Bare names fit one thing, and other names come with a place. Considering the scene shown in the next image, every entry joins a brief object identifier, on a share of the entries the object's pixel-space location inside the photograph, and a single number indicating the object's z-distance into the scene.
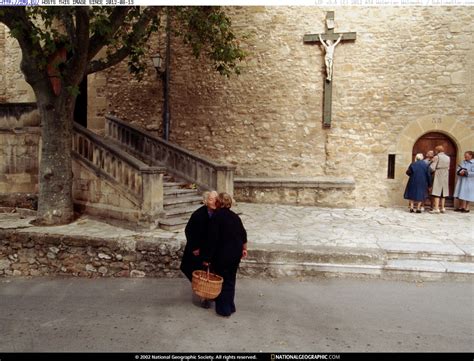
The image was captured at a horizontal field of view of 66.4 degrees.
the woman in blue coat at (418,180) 9.05
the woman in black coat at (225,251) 4.25
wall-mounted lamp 10.91
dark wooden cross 10.18
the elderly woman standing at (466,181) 9.11
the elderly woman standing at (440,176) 9.07
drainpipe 11.50
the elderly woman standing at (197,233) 4.48
